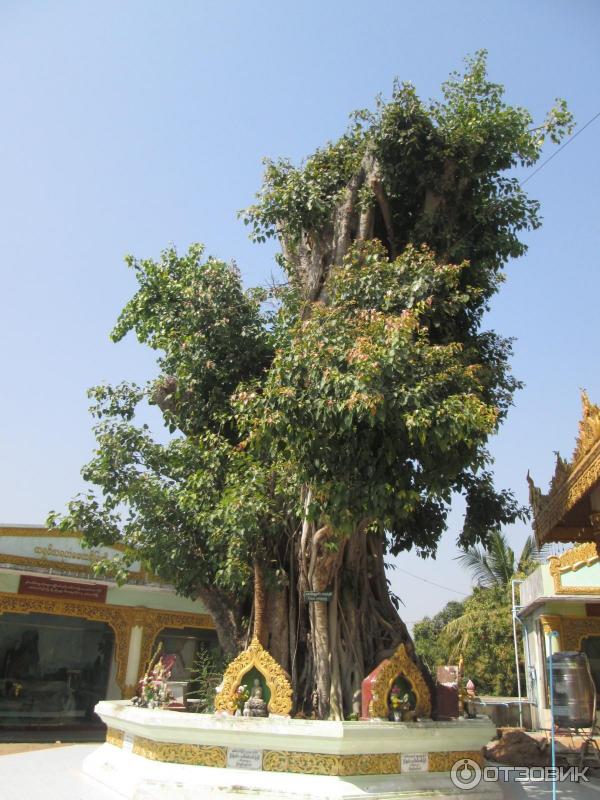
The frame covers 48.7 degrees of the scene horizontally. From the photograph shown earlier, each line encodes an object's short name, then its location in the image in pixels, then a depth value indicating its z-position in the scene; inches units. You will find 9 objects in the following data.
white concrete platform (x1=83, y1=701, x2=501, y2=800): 246.7
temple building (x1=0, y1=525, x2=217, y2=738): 507.8
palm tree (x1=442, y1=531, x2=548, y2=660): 911.7
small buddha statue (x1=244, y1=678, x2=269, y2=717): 269.9
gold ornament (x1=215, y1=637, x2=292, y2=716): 275.4
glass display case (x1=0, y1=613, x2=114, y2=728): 561.6
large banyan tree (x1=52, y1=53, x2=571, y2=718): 253.9
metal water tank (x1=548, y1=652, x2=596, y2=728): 342.6
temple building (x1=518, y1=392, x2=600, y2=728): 314.7
